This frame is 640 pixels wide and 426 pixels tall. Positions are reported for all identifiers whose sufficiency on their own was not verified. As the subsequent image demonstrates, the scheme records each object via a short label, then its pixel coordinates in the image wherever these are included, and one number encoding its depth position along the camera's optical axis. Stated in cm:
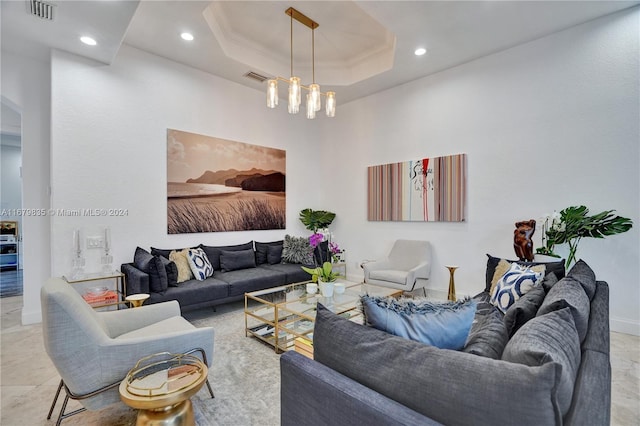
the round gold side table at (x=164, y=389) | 138
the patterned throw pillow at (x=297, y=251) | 479
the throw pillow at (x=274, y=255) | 477
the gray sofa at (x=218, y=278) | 321
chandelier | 323
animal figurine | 325
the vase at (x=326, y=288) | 303
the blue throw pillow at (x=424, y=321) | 115
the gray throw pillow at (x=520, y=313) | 158
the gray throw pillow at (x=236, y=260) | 423
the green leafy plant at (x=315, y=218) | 557
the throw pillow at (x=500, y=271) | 271
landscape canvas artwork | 414
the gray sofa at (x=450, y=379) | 76
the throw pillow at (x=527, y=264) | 242
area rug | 185
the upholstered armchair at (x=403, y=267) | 408
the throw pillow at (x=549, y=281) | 202
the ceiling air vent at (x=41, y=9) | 255
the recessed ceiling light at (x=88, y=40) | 305
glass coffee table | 271
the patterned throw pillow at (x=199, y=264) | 378
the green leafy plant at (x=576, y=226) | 296
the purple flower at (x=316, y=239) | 313
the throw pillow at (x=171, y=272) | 339
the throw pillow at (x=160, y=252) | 376
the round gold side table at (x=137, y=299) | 274
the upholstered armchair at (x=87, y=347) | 153
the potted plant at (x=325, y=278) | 302
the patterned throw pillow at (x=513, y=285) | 224
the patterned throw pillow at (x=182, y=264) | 367
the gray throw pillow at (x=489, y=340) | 119
